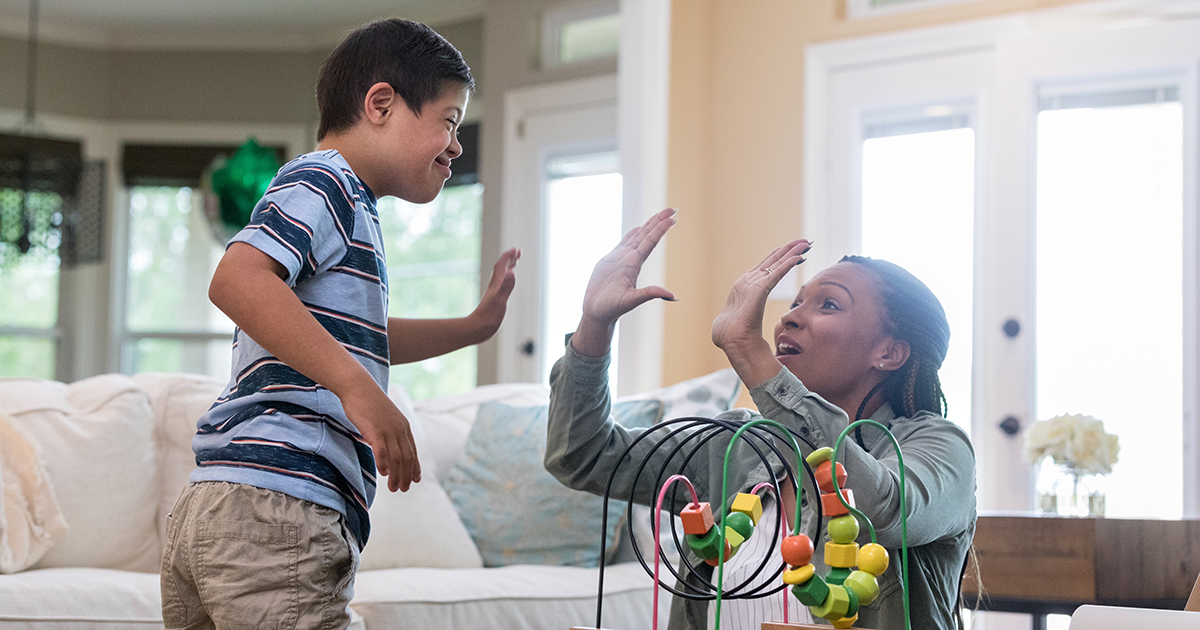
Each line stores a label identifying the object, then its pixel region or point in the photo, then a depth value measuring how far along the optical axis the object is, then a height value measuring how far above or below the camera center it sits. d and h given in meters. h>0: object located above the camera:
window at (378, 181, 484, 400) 6.02 +0.39
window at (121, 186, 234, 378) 6.54 +0.30
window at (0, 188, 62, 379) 6.27 +0.07
